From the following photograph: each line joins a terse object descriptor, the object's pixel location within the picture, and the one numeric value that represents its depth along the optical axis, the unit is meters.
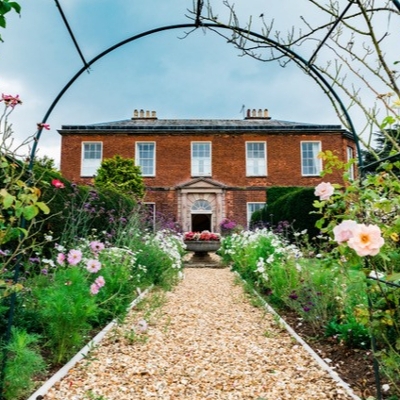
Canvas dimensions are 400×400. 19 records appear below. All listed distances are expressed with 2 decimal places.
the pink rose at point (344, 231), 1.60
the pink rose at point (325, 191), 2.10
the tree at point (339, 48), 2.15
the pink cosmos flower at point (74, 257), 3.01
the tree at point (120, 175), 14.55
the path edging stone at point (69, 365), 2.30
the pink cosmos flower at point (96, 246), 3.32
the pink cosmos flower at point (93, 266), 3.09
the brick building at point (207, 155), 17.81
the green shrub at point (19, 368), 2.15
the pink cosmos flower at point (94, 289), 2.90
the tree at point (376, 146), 20.05
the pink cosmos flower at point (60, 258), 3.11
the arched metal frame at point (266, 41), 2.58
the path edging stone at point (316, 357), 2.40
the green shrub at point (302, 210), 10.26
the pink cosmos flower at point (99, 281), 2.99
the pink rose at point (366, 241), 1.51
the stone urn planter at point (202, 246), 11.18
